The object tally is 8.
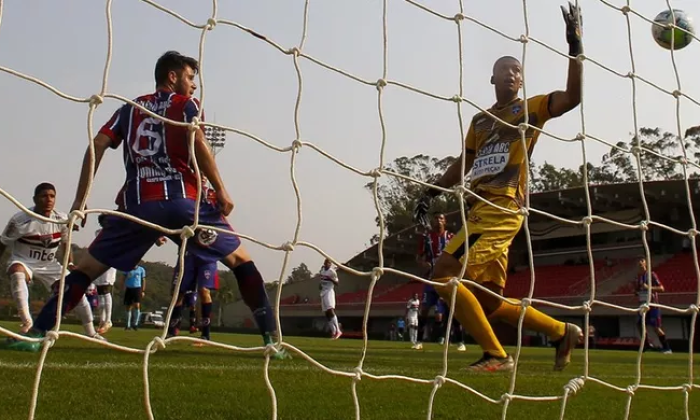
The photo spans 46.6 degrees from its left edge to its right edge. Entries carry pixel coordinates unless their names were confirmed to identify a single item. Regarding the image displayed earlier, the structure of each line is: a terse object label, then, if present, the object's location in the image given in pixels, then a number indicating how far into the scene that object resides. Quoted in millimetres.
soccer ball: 4977
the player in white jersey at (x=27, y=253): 6840
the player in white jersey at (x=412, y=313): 21283
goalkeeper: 4566
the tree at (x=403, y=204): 38344
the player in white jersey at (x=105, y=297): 11854
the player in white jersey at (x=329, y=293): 15528
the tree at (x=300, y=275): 48850
